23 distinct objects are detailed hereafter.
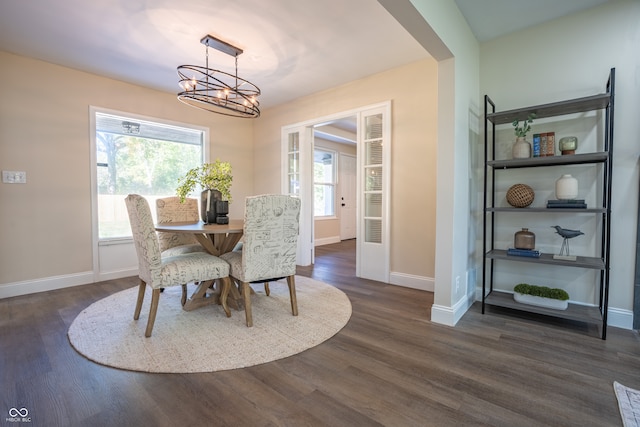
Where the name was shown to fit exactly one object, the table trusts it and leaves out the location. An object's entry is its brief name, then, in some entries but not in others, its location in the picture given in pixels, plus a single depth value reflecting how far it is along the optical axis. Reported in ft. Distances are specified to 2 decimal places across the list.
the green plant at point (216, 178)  8.90
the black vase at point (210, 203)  8.93
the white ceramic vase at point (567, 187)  7.43
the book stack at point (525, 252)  7.70
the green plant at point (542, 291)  7.63
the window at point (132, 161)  12.09
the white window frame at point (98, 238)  11.55
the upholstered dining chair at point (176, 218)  9.91
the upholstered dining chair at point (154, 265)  6.81
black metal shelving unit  6.78
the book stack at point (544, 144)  7.73
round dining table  8.26
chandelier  8.47
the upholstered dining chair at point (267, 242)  7.29
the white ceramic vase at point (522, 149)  8.02
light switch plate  9.86
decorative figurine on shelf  7.45
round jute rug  5.94
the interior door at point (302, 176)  14.51
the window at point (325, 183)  22.50
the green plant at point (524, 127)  7.94
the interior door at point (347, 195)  24.04
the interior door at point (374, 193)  11.48
